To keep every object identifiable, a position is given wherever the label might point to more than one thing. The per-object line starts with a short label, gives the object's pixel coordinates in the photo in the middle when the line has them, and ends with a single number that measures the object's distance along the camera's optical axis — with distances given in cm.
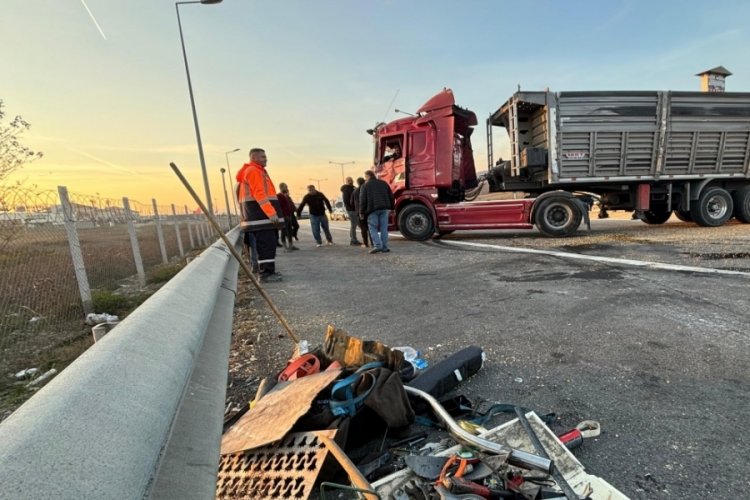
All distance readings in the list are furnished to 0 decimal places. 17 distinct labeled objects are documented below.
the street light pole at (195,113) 1361
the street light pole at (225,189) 3245
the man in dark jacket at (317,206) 1036
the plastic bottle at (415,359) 236
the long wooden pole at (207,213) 263
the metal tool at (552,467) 126
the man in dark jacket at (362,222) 934
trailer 830
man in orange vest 537
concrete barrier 59
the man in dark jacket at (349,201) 1041
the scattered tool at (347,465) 128
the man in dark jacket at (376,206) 797
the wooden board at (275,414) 157
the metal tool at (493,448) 135
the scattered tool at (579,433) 160
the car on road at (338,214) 3188
